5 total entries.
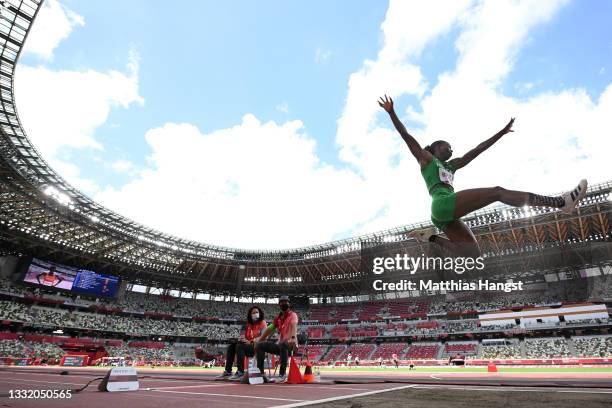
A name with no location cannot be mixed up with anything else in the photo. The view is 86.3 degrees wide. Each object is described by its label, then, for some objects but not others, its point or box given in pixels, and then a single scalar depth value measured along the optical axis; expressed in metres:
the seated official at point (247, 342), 6.50
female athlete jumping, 4.21
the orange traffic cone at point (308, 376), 5.99
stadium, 29.42
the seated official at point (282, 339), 5.90
